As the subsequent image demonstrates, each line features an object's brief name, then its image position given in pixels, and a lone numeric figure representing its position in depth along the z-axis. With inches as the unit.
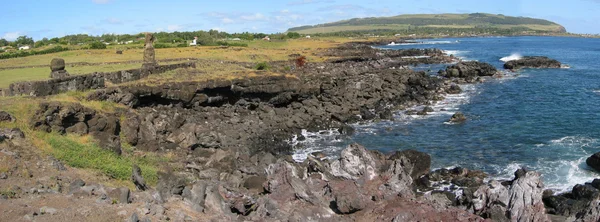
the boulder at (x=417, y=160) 935.7
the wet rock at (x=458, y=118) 1441.9
